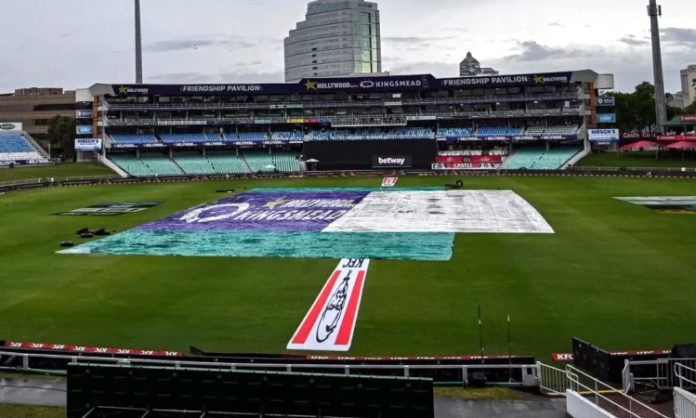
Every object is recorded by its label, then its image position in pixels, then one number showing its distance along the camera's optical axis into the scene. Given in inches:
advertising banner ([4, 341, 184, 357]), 716.7
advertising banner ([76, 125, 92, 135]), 4452.0
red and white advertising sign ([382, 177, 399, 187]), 3052.4
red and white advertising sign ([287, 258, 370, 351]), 792.3
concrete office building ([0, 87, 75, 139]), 5954.7
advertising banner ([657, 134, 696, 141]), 3629.9
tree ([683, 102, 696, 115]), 5581.7
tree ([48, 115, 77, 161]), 4987.7
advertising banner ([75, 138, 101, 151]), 4266.7
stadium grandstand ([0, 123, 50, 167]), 4586.1
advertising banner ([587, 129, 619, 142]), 4087.1
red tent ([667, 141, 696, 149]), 3528.5
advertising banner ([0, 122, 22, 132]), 5137.8
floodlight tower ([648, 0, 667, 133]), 4183.1
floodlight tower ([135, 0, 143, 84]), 4383.1
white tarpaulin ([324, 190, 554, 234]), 1684.3
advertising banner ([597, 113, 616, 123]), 4328.2
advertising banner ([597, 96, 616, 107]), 4311.0
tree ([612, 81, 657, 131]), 5128.0
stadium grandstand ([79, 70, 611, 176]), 4175.7
